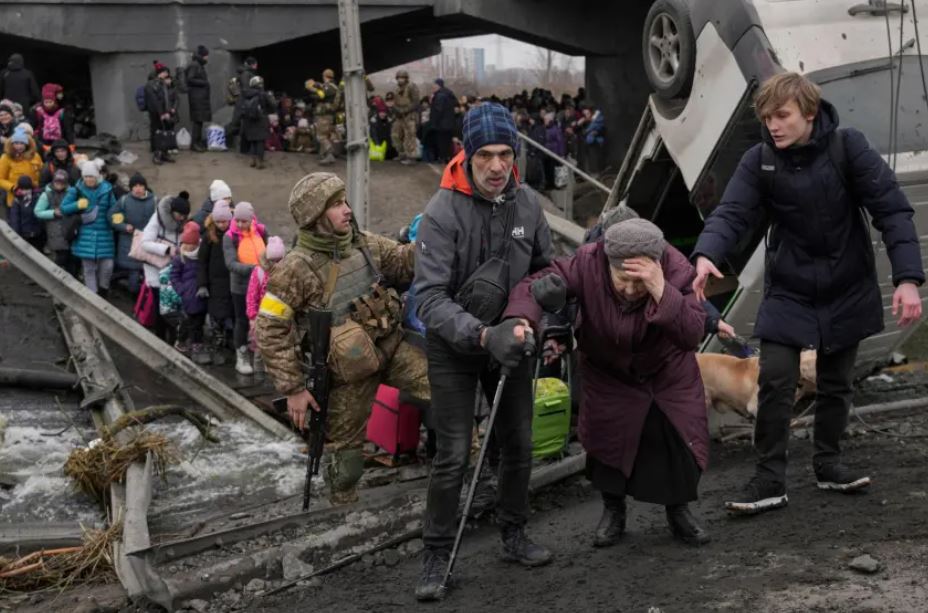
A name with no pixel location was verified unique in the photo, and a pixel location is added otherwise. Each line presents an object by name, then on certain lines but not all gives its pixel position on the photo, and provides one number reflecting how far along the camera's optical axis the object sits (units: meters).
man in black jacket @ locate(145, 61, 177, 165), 18.23
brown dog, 6.84
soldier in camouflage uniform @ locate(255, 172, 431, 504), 5.82
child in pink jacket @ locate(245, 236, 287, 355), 9.20
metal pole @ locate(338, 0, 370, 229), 9.05
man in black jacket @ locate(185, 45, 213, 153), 19.09
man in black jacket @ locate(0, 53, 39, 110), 17.67
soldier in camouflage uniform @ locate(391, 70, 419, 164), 19.59
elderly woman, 4.58
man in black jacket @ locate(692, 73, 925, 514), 4.92
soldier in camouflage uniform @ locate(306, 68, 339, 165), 19.44
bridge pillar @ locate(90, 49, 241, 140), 20.97
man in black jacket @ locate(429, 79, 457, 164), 19.34
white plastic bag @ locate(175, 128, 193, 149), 19.48
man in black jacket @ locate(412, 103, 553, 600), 4.71
